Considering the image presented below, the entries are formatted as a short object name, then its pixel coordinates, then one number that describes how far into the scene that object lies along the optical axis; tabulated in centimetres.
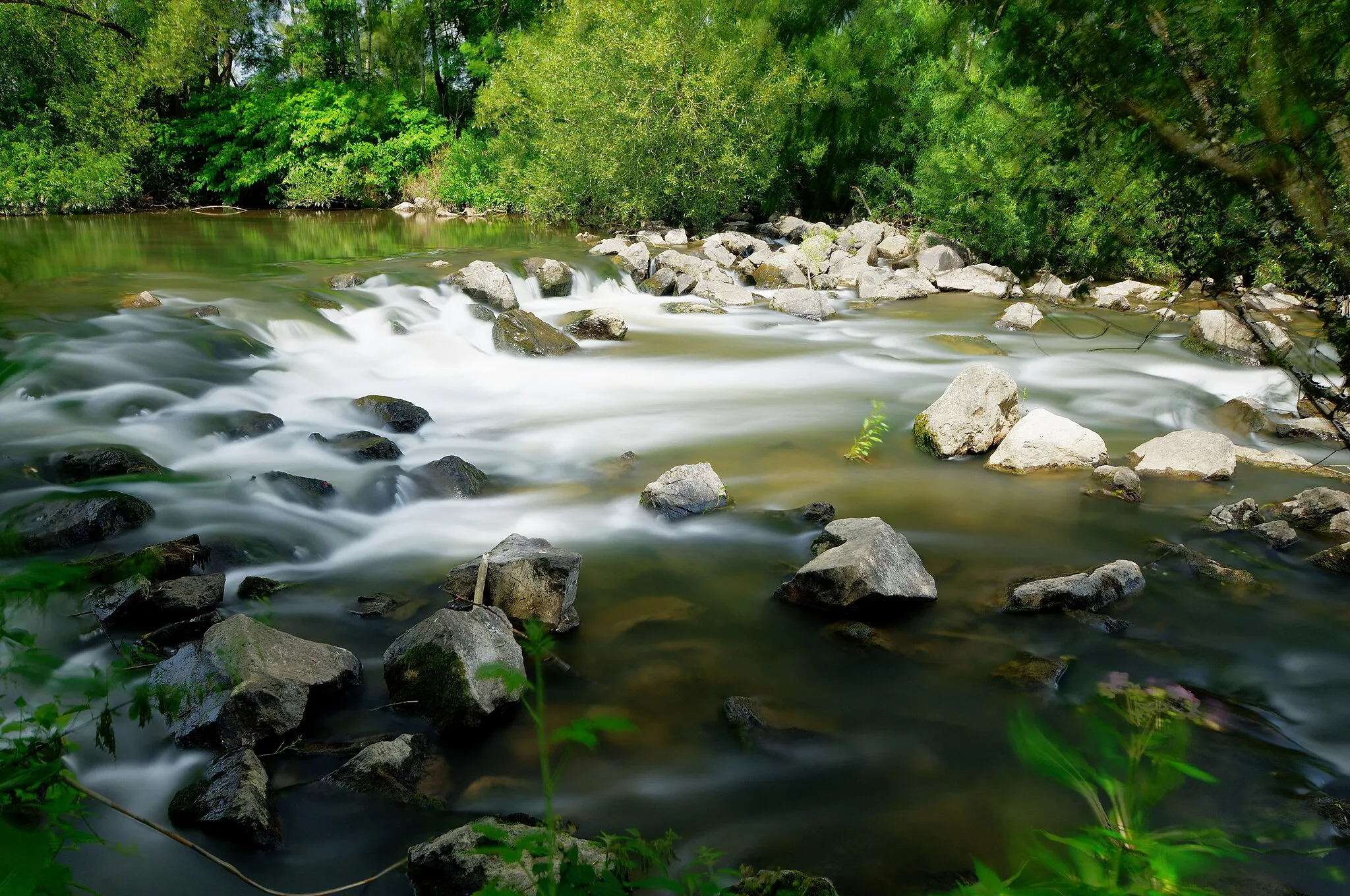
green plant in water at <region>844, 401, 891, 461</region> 744
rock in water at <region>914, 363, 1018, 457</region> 732
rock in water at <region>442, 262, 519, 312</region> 1284
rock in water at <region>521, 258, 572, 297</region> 1490
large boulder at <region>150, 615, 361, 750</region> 342
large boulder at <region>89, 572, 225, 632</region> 419
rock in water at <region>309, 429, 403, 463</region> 696
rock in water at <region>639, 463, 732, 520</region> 599
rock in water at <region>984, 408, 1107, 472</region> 703
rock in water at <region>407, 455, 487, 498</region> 637
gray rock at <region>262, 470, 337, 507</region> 603
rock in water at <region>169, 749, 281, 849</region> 301
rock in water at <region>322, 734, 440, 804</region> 331
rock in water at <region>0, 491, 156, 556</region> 488
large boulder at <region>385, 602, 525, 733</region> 367
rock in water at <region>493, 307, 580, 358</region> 1104
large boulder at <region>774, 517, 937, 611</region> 463
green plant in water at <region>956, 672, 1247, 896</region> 122
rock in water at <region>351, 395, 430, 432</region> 781
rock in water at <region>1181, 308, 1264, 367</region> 1065
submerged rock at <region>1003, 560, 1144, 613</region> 472
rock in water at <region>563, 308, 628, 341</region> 1208
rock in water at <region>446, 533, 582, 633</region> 439
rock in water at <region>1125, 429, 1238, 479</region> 682
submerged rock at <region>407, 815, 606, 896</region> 258
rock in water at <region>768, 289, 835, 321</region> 1414
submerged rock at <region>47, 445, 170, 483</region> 585
